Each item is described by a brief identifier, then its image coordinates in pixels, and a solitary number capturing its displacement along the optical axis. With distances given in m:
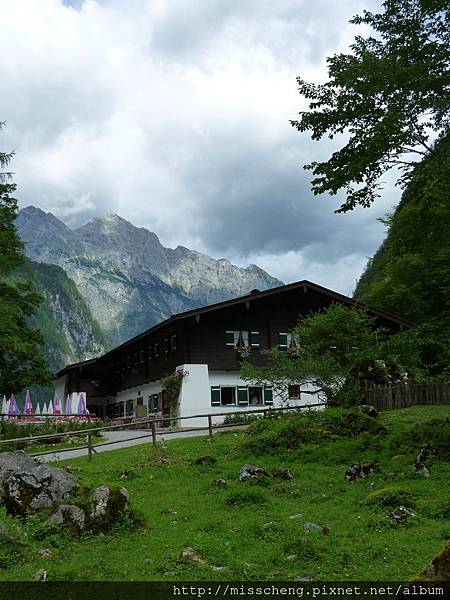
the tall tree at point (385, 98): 15.38
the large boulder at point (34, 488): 11.59
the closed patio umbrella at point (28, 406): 41.49
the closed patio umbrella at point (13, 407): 38.78
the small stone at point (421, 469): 13.69
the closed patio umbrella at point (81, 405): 39.75
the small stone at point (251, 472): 14.48
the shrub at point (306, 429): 18.98
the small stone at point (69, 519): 10.22
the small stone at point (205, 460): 17.14
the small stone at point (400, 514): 10.06
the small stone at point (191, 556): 8.45
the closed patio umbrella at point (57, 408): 44.40
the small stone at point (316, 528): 9.73
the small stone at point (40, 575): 8.05
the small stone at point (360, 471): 14.12
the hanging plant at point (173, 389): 38.31
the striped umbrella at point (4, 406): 43.16
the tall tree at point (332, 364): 28.05
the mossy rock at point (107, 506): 10.34
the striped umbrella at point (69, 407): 44.64
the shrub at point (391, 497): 11.08
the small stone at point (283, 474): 14.83
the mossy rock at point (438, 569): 4.98
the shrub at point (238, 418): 32.74
